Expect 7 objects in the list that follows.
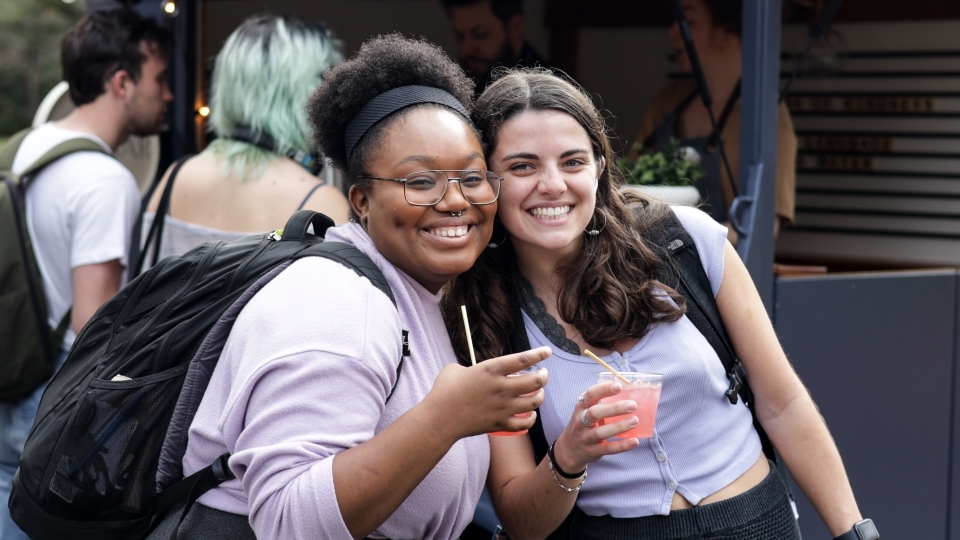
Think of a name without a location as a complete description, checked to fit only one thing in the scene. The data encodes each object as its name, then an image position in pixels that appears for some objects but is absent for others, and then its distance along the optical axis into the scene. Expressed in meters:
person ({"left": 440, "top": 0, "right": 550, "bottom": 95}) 5.27
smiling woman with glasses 1.51
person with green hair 3.18
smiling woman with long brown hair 2.05
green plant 3.62
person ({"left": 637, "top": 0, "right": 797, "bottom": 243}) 3.85
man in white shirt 3.21
